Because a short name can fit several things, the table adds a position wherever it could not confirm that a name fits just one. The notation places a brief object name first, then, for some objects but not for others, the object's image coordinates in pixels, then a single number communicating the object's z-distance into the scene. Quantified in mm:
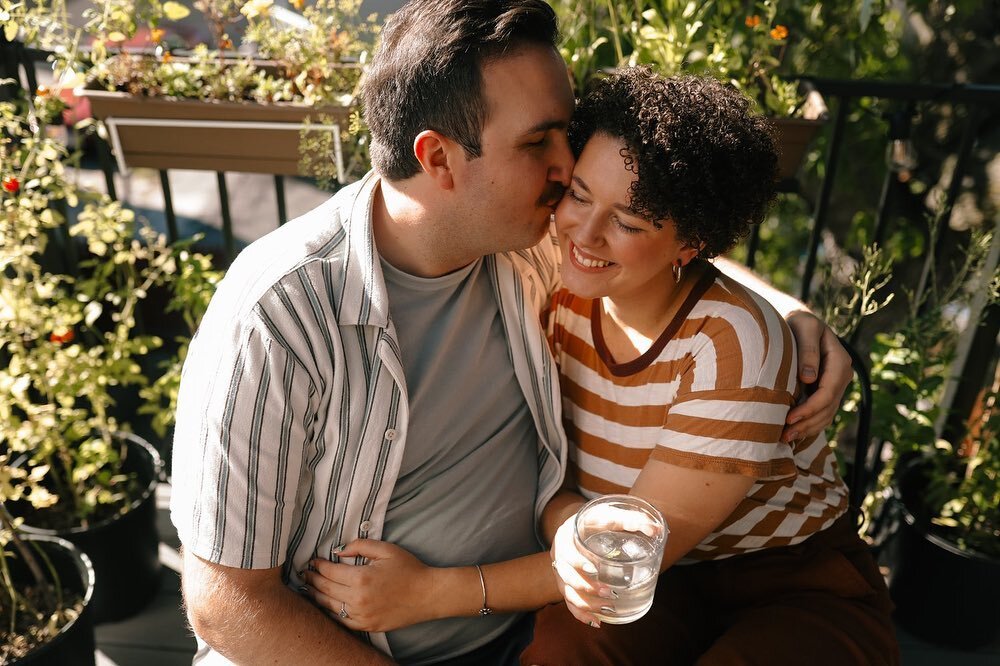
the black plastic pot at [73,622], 1905
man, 1431
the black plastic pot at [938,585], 2293
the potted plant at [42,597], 1962
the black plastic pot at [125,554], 2264
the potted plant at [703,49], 2186
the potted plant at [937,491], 2311
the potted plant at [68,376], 2051
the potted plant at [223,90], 2139
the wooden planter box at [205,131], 2143
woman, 1487
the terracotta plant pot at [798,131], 2158
